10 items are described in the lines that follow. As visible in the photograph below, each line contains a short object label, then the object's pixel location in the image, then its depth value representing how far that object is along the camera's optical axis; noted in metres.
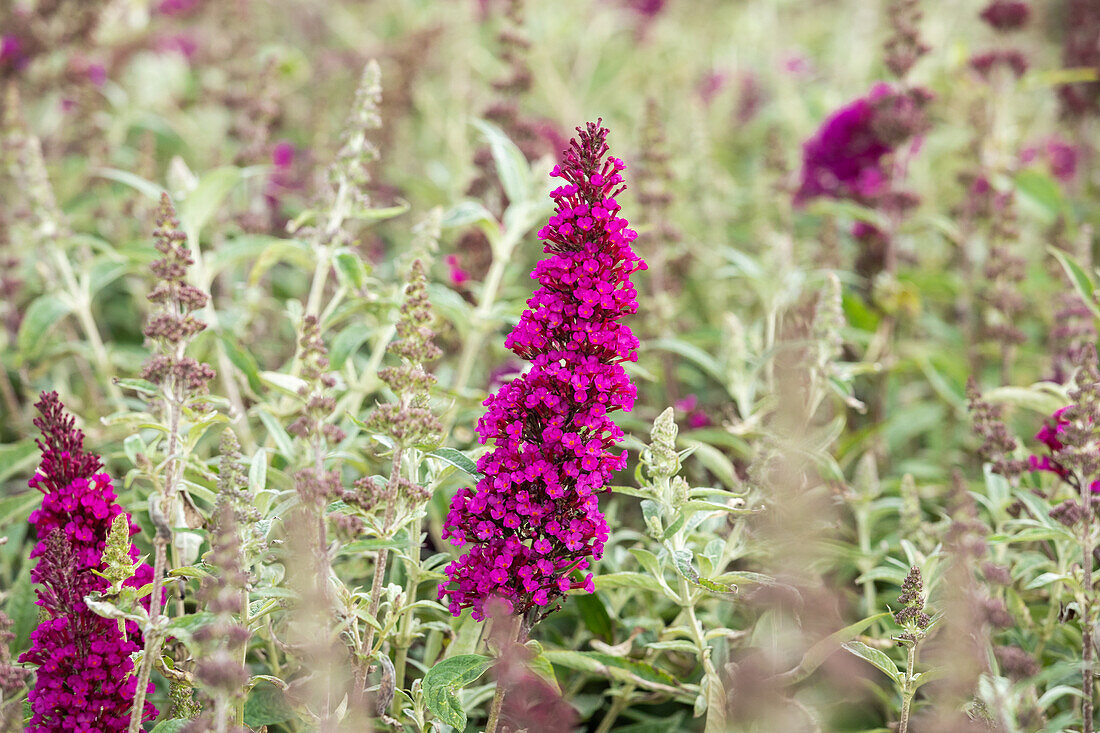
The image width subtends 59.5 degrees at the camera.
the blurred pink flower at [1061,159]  4.52
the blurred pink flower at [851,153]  3.78
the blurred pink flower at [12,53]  4.23
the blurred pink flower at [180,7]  5.54
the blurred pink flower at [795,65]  5.43
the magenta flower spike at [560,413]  1.81
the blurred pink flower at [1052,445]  2.39
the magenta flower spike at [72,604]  1.84
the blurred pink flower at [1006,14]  3.89
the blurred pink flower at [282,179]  4.28
